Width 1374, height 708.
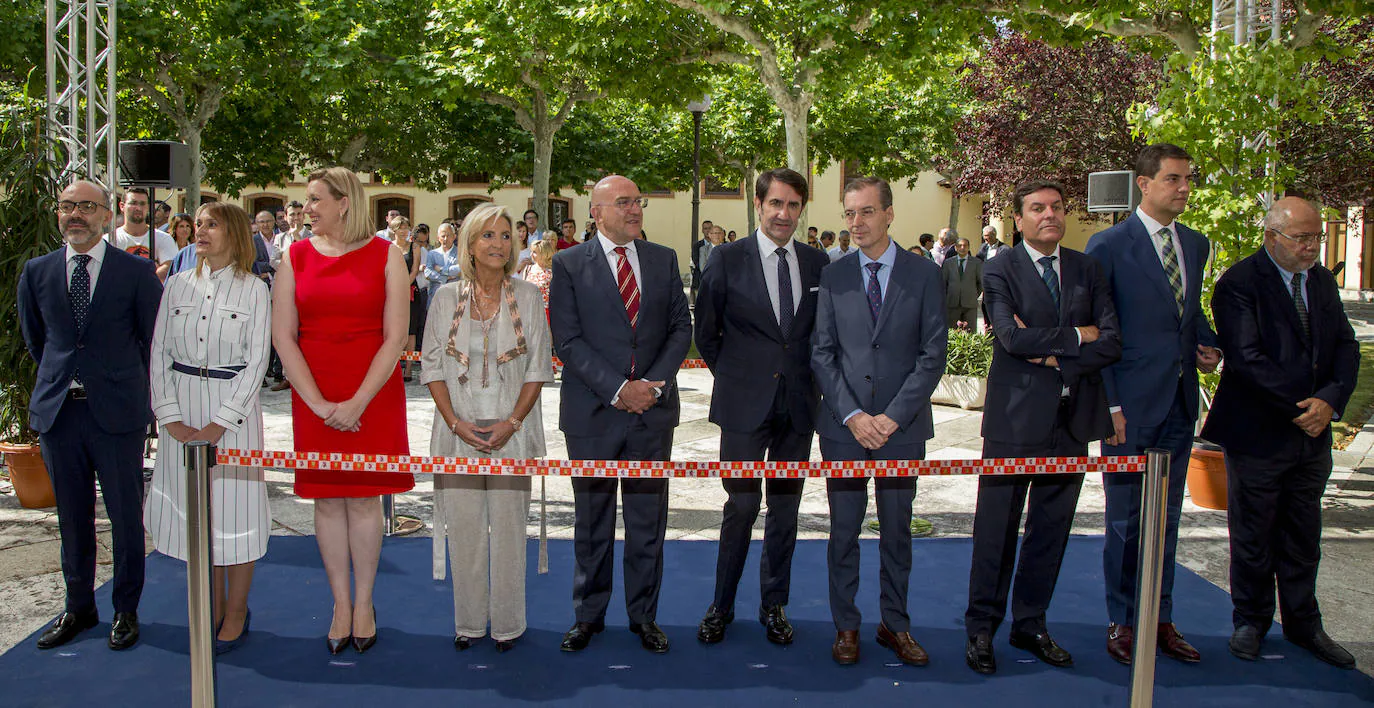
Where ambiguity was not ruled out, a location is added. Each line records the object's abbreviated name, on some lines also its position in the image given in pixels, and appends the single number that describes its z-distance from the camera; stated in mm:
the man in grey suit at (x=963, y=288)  14984
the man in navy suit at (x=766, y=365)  4441
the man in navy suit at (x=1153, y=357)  4398
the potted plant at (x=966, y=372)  10867
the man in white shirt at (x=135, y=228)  8500
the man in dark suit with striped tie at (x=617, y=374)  4445
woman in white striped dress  4270
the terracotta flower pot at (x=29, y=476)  6410
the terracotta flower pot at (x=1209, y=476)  6719
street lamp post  19328
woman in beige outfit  4387
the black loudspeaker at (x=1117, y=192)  9867
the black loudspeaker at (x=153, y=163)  8555
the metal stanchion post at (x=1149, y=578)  3662
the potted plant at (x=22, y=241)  6113
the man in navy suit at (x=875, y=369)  4285
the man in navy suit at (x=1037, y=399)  4266
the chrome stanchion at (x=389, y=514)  6027
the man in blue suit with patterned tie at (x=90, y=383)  4379
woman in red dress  4246
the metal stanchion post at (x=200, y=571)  3613
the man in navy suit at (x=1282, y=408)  4434
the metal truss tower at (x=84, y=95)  7415
